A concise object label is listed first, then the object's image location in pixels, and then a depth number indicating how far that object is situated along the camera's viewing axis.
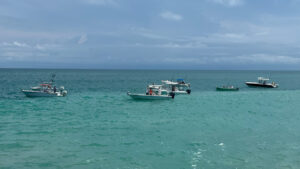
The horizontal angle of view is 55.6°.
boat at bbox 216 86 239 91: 90.06
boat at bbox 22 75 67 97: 61.22
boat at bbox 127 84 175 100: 60.19
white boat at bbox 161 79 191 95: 77.09
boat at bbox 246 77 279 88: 106.31
